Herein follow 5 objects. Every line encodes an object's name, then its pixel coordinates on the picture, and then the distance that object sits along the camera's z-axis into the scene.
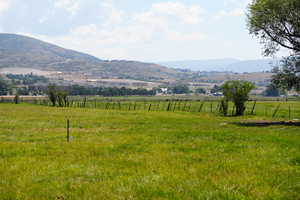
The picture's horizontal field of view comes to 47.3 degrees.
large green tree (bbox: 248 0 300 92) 33.28
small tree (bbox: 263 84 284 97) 36.75
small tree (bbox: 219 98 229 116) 55.31
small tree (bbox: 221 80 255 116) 54.25
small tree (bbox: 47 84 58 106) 91.38
